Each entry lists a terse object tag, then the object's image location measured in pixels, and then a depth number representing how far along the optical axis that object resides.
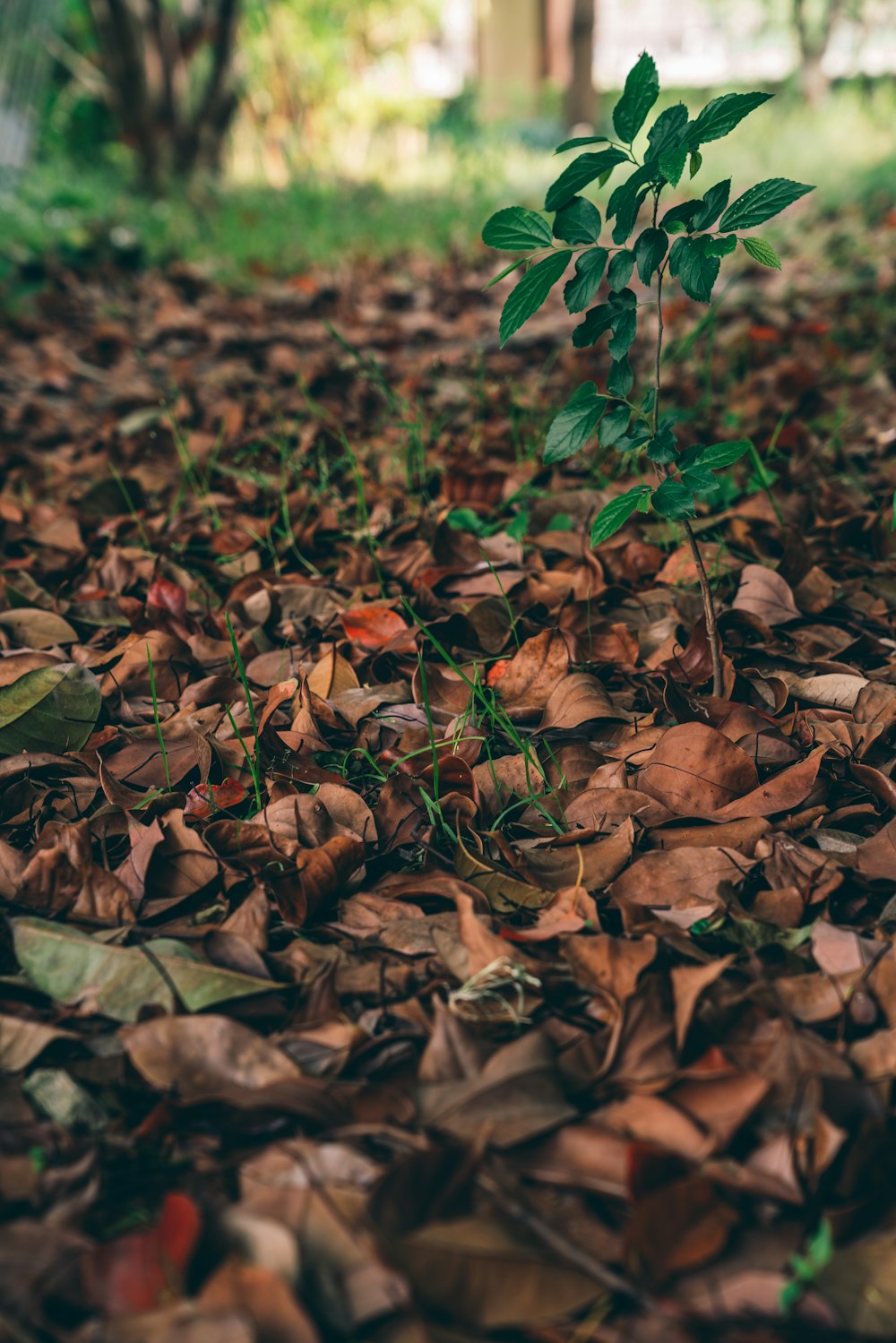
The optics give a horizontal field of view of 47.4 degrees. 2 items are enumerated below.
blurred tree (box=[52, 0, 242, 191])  6.29
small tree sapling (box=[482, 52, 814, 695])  1.12
